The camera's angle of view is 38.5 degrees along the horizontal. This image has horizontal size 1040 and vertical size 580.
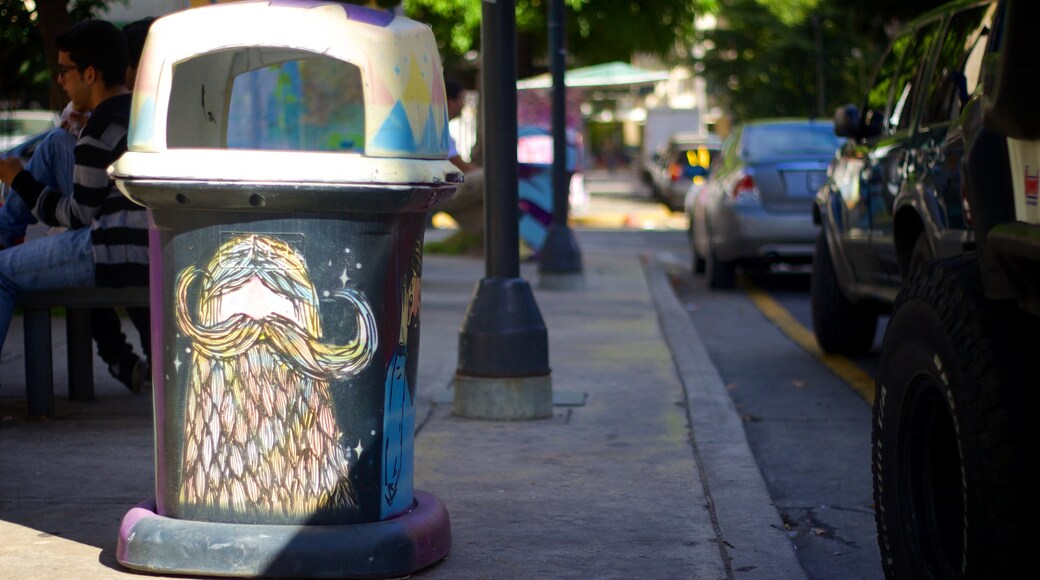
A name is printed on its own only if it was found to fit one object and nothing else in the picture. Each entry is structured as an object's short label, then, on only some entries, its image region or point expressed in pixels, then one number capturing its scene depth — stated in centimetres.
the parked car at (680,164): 3045
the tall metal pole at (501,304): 658
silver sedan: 1307
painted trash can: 394
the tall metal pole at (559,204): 1347
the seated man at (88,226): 592
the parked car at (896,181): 669
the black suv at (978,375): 307
